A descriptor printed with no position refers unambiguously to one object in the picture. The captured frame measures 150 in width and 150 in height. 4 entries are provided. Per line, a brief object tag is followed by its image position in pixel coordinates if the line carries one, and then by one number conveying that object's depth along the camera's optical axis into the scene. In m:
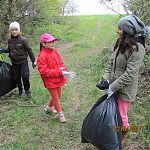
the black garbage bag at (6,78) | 3.56
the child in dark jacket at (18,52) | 3.46
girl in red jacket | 2.78
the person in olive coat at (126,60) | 2.10
